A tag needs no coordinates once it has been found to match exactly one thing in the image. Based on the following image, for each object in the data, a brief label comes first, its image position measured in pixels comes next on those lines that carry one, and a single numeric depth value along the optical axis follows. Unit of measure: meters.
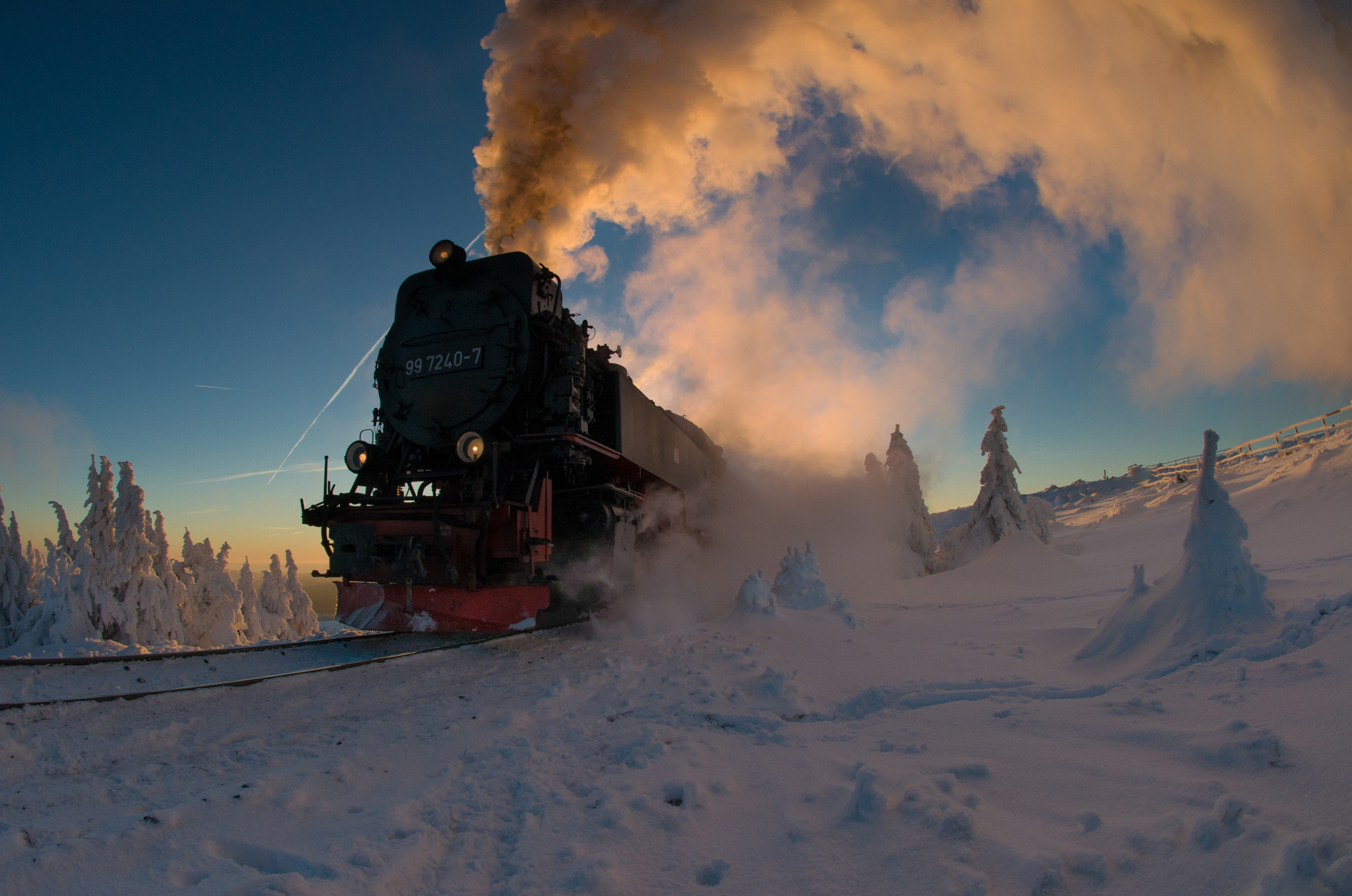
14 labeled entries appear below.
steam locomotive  6.41
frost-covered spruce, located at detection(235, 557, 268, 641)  23.52
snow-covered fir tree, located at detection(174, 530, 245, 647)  19.25
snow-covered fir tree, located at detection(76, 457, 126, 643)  12.93
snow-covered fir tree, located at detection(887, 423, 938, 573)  18.92
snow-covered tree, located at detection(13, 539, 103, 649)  12.60
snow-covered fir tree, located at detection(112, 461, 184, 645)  13.50
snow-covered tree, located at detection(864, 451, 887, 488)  18.59
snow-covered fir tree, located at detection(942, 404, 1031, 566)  18.83
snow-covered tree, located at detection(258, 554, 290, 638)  24.81
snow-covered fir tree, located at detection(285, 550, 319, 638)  25.75
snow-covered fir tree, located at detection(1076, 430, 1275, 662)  3.81
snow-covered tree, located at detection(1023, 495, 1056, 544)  21.14
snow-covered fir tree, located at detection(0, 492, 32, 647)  13.42
